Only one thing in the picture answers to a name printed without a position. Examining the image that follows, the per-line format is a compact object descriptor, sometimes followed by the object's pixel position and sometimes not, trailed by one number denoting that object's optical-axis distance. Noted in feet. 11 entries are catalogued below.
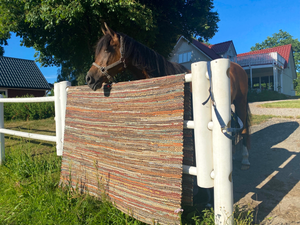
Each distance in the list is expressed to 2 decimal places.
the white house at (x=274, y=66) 72.69
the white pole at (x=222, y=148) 4.99
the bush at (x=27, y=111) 41.24
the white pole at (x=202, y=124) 5.20
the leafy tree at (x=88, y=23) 24.02
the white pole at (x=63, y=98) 9.38
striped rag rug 5.37
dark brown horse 8.26
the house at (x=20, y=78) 74.84
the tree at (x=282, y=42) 166.61
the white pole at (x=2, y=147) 13.21
